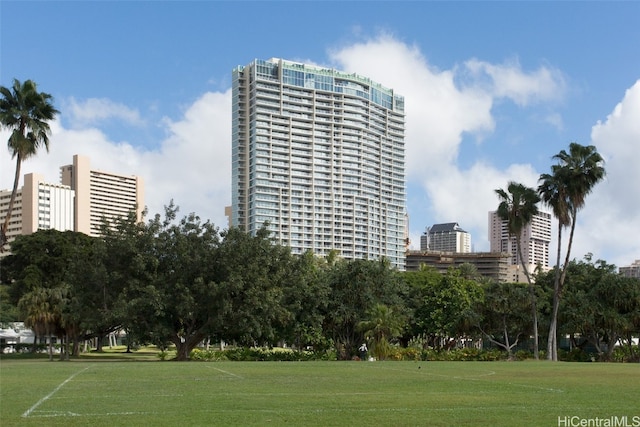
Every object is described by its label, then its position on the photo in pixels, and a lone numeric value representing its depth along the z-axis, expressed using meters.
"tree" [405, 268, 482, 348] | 55.41
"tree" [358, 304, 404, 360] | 47.69
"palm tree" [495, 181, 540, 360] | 52.16
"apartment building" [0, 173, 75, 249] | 190.25
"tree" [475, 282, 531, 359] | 52.59
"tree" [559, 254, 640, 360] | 49.19
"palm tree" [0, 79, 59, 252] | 42.88
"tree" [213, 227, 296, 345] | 46.81
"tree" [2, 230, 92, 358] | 50.44
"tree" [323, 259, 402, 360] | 52.62
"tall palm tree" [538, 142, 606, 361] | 50.84
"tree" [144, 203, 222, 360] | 46.12
